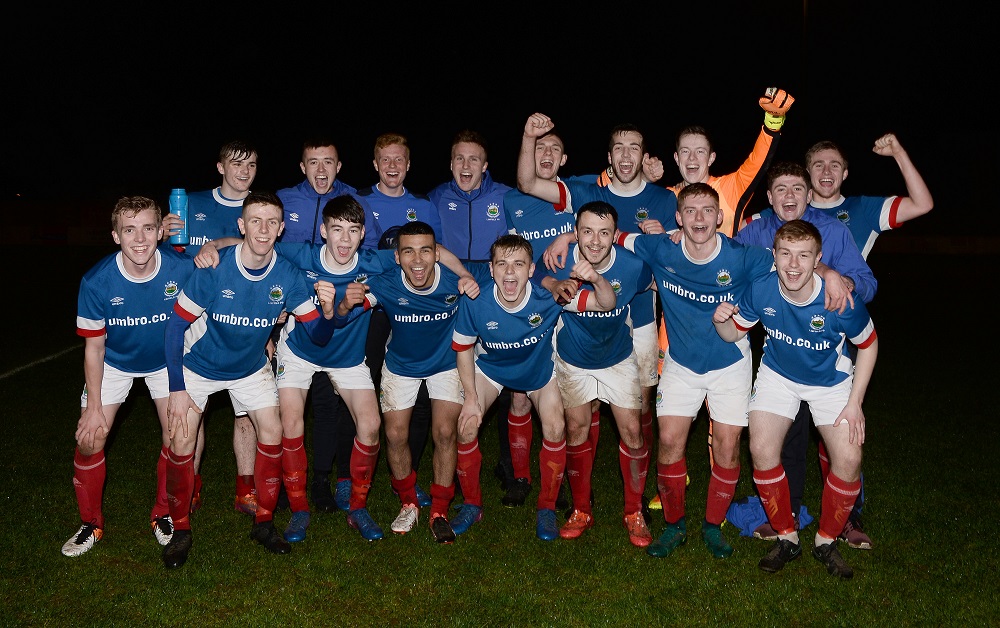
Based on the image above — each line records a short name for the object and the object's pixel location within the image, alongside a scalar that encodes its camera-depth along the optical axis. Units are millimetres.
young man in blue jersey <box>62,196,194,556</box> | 4281
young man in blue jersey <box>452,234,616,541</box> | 4516
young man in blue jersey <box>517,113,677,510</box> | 5066
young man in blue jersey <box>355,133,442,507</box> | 5297
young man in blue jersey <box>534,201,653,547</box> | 4660
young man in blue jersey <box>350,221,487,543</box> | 4746
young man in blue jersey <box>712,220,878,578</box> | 4098
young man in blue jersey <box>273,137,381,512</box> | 5227
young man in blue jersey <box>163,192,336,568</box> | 4297
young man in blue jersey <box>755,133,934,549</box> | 4660
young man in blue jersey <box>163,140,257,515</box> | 5027
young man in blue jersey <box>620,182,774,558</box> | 4453
